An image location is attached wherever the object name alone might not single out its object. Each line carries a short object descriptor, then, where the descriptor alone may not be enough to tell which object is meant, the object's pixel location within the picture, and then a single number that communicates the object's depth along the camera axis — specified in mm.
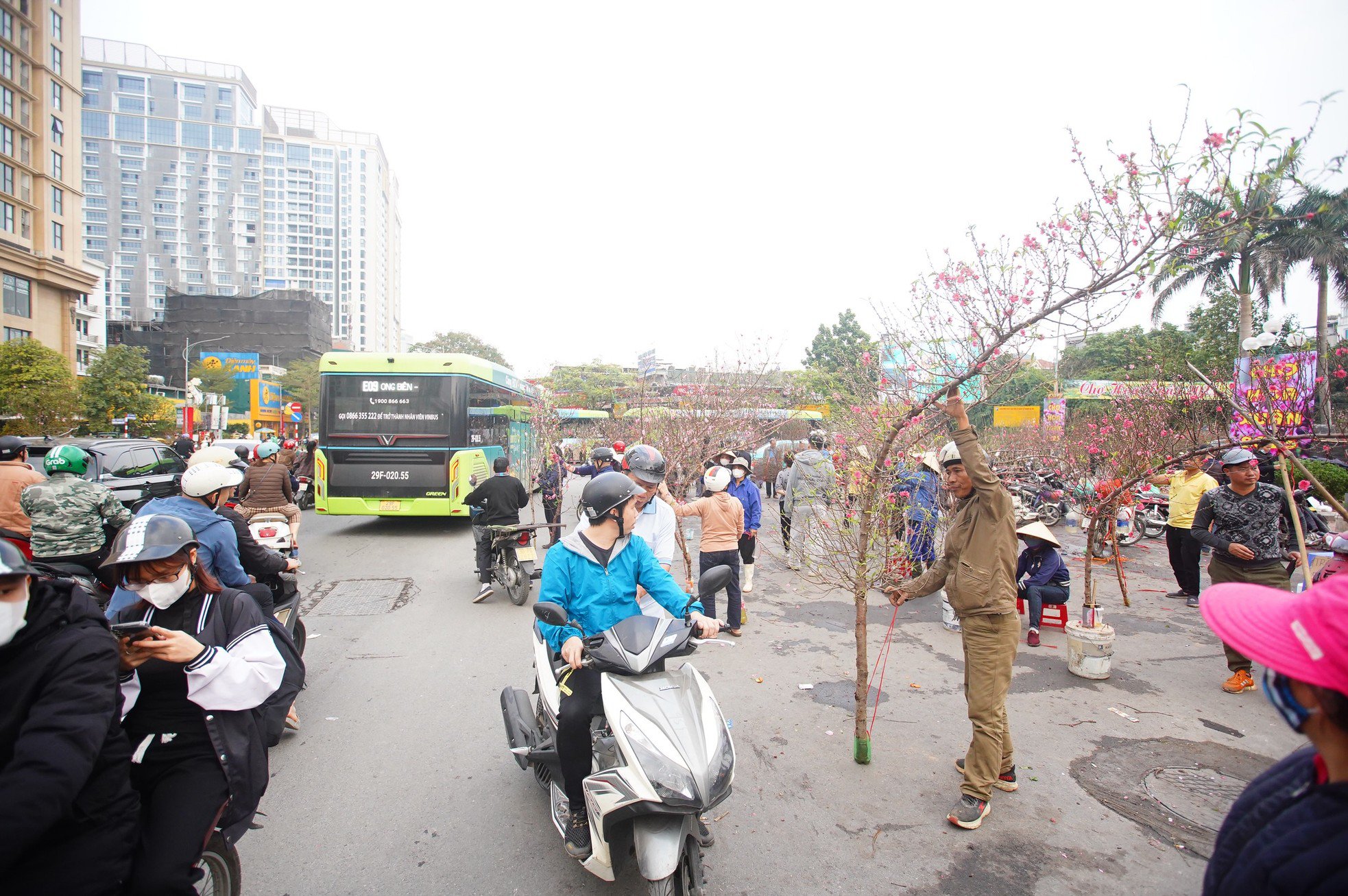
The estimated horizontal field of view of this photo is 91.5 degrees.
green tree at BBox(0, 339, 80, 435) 18625
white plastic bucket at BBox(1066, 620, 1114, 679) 5238
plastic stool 6445
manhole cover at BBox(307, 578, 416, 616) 7066
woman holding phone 1963
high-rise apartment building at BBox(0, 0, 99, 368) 34594
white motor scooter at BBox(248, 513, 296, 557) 7242
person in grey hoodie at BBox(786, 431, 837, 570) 5164
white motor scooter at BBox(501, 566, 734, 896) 2375
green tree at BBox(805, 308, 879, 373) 42219
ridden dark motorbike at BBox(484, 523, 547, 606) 7461
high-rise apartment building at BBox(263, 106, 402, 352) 117938
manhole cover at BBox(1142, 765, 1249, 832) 3408
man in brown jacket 3297
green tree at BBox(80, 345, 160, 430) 23000
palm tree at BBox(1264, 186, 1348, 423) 21516
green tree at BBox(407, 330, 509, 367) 57969
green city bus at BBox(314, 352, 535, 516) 11148
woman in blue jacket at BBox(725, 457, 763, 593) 7613
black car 8500
